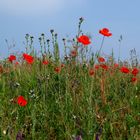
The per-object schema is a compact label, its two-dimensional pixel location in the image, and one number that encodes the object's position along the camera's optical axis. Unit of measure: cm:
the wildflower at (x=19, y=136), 279
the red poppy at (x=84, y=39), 395
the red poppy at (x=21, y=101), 332
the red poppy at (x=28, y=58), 433
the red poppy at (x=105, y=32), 415
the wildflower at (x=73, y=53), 448
